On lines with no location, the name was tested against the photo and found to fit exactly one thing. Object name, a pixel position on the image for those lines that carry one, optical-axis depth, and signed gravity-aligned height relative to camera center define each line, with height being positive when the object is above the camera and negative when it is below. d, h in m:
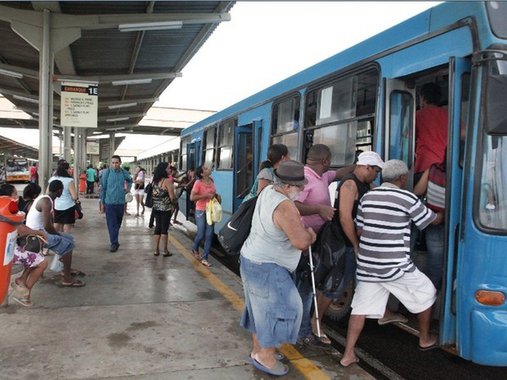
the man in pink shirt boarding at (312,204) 4.00 -0.28
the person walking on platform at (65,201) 7.55 -0.68
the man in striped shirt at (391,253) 3.45 -0.60
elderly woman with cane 3.35 -0.73
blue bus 3.10 +0.43
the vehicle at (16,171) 44.84 -1.20
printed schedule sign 11.13 +1.36
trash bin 4.12 -0.68
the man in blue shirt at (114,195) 8.20 -0.58
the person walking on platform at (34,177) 23.51 -0.92
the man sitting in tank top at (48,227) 5.42 -0.80
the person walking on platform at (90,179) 24.50 -0.94
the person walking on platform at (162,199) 7.62 -0.56
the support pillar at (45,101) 9.72 +1.25
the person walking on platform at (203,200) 7.41 -0.54
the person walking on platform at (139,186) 15.27 -0.75
